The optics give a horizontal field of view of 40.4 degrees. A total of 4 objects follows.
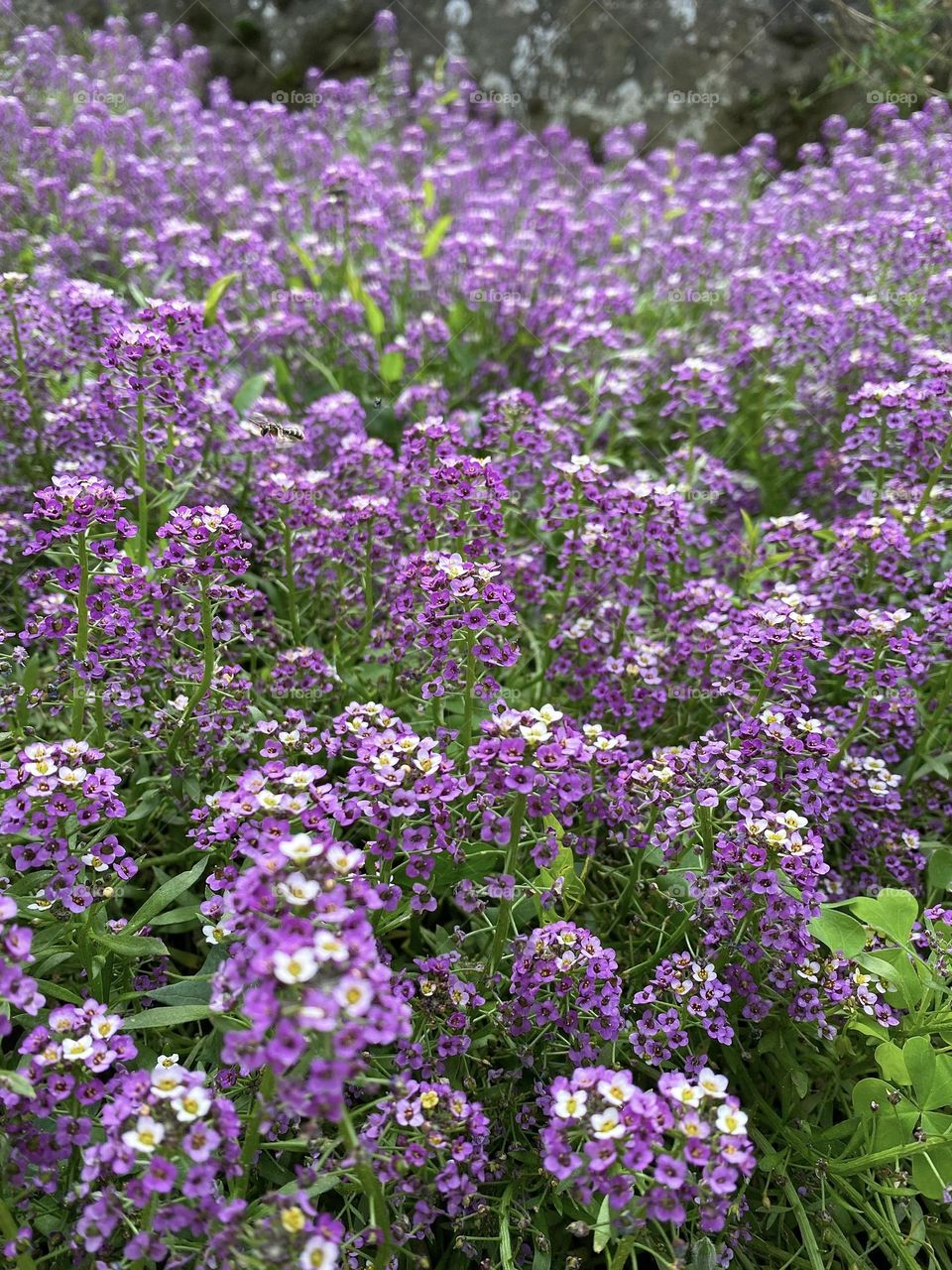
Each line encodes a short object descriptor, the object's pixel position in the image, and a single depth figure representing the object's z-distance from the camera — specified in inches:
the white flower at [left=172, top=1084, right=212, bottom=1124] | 7.8
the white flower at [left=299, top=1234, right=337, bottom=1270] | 7.5
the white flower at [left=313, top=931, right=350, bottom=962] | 7.2
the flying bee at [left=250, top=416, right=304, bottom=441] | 14.4
